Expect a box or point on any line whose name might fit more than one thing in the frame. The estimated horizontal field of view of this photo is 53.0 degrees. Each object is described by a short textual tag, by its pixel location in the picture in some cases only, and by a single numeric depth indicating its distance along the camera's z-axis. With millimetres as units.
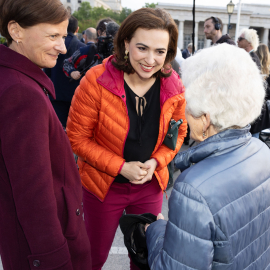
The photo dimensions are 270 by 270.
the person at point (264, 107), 4361
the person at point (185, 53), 10862
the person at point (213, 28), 5251
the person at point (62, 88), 4090
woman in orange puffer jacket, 1750
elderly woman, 1006
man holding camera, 3842
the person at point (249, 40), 5051
